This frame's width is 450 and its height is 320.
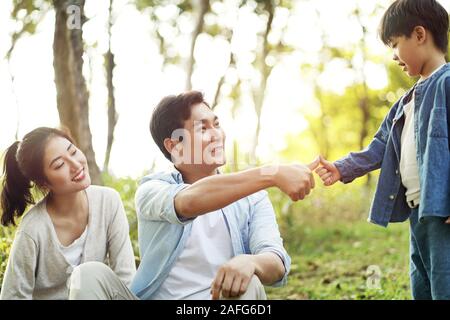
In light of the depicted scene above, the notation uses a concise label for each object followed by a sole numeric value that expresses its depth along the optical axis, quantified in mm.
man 1531
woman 1863
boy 1752
